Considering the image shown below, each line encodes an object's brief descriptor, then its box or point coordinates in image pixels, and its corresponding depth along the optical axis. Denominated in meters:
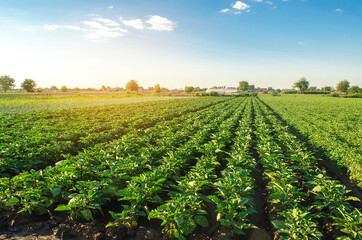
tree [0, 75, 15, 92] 88.06
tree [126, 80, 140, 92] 124.31
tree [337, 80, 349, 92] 120.44
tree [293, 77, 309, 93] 137.25
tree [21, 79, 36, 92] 84.74
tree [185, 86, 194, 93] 124.31
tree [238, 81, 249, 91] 171.88
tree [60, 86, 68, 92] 114.93
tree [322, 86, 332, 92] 140.25
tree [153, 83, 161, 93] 121.44
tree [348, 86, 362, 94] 99.38
